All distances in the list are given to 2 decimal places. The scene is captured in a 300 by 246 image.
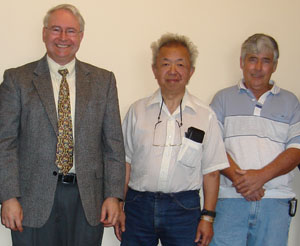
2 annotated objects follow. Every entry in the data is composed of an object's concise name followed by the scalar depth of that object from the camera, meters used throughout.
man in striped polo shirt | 2.19
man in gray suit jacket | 1.79
